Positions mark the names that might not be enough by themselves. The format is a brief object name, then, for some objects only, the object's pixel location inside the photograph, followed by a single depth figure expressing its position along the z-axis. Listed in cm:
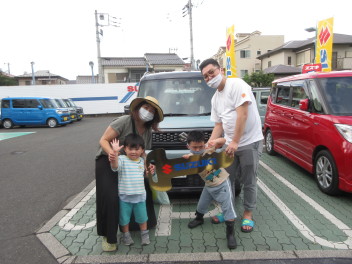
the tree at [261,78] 3207
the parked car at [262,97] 992
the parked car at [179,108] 365
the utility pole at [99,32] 2389
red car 367
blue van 1588
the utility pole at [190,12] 2218
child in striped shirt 261
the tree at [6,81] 4425
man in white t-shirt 268
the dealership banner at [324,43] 1223
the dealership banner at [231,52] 1242
